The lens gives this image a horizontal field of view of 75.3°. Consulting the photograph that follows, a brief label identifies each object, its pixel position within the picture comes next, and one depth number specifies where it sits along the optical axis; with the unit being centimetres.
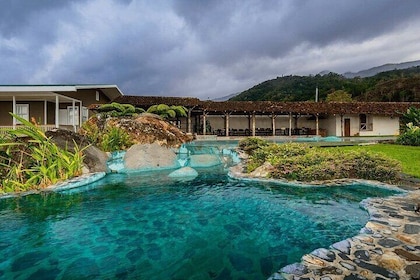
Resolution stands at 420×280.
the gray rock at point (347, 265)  313
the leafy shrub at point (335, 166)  805
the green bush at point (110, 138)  1215
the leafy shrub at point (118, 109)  1878
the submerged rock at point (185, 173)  957
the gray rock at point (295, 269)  316
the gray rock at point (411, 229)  406
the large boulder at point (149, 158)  1125
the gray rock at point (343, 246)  363
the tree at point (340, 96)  4378
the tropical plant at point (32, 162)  772
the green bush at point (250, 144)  1265
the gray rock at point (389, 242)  369
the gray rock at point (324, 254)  344
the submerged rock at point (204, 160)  1204
